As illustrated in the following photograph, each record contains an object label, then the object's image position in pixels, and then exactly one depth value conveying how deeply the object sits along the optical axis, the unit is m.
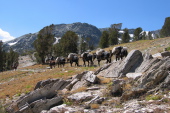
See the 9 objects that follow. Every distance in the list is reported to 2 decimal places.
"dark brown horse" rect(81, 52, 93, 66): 36.59
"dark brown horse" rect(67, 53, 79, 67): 40.78
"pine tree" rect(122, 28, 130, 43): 111.18
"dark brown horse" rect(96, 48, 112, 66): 33.59
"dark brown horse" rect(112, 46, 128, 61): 30.14
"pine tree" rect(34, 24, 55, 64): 71.81
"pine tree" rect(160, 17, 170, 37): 111.37
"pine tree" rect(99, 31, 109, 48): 107.65
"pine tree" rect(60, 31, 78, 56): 80.00
